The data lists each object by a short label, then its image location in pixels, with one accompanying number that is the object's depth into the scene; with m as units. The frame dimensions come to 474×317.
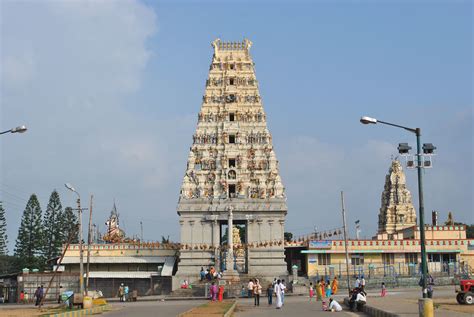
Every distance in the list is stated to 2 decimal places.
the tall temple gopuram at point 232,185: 67.50
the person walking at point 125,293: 53.62
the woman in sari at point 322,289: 43.84
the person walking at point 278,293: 37.92
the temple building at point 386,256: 70.56
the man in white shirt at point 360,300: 34.28
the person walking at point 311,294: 47.72
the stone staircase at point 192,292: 59.30
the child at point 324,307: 35.25
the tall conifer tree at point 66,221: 91.69
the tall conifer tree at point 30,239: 87.88
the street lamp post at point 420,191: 27.16
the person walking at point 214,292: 48.96
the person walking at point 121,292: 53.82
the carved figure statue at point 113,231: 81.00
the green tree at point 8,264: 88.68
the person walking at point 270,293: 41.47
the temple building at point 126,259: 71.44
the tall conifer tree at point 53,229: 89.94
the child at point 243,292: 55.61
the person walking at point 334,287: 49.32
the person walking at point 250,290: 47.14
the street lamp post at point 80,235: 46.22
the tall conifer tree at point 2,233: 87.75
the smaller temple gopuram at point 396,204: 102.25
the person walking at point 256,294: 41.51
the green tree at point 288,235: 131.38
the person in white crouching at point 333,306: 33.91
